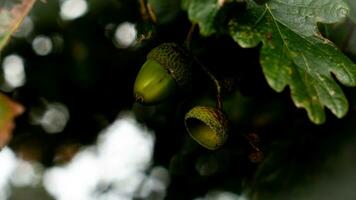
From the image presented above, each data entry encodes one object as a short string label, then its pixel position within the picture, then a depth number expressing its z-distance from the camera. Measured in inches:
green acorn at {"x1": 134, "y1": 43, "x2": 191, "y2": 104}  14.7
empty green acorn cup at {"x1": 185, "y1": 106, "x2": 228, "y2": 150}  14.3
